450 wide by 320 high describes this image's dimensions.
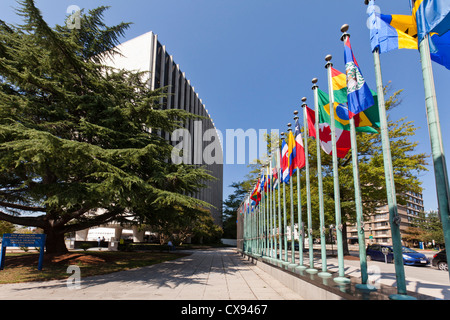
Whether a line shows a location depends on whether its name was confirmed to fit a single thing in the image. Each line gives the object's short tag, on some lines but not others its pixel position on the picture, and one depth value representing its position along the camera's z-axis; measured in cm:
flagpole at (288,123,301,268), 1123
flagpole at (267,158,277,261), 1563
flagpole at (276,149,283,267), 1323
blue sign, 1213
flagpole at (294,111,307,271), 1011
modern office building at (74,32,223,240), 3959
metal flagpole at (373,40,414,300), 536
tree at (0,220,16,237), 2649
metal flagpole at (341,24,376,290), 662
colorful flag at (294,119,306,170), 1038
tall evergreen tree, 1038
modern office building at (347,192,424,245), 8306
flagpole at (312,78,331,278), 836
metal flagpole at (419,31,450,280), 461
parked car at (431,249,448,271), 1575
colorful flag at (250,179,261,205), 1890
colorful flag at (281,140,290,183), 1205
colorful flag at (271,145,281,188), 1368
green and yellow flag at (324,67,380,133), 771
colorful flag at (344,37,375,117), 668
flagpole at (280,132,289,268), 1245
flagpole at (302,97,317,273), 924
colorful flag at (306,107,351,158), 939
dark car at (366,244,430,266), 1845
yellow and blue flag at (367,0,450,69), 584
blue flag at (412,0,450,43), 489
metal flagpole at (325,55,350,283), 735
